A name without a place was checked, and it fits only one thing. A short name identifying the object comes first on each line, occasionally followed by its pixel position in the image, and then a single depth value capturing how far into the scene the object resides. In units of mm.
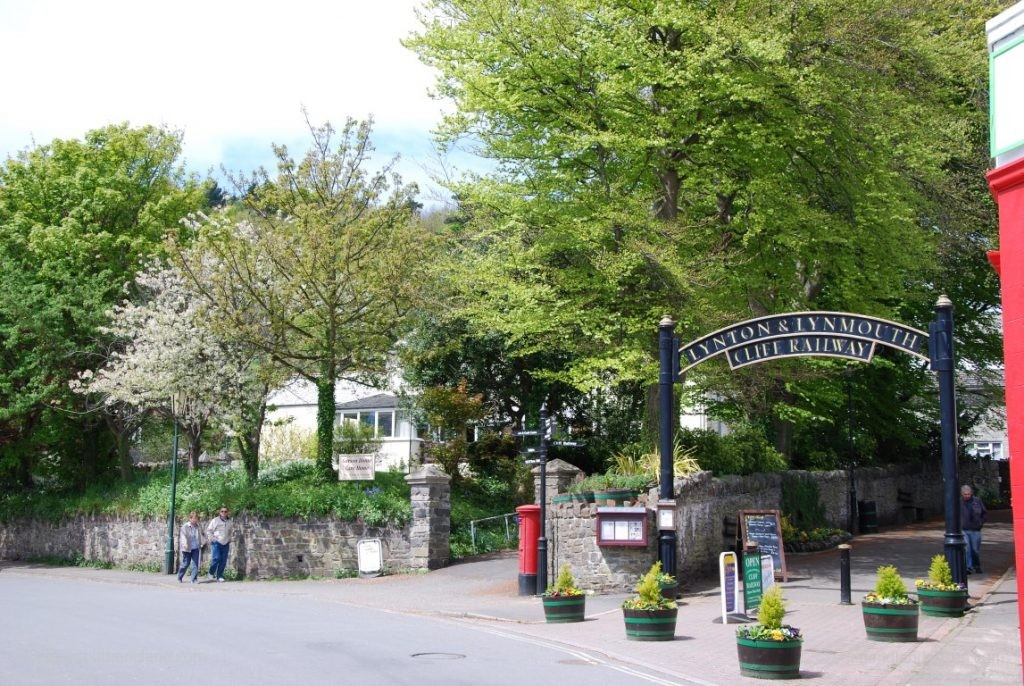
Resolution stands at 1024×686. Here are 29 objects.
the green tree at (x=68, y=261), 29406
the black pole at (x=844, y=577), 16109
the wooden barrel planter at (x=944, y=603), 14791
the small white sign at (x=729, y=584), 14664
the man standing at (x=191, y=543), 23203
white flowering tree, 26219
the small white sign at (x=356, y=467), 24406
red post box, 19531
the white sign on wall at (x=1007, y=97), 8867
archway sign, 15297
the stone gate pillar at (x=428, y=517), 23234
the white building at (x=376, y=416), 40406
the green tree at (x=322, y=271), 24016
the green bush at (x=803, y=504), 24984
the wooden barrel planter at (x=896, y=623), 13188
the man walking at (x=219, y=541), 23219
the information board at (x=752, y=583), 15078
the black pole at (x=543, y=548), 19000
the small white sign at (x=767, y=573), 15664
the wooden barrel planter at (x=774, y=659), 11133
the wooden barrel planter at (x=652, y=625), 13641
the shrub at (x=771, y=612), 11461
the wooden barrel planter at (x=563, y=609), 15742
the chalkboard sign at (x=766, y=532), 19312
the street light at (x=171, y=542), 25172
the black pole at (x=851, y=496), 28797
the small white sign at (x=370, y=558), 23219
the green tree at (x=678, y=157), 20094
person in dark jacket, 19812
